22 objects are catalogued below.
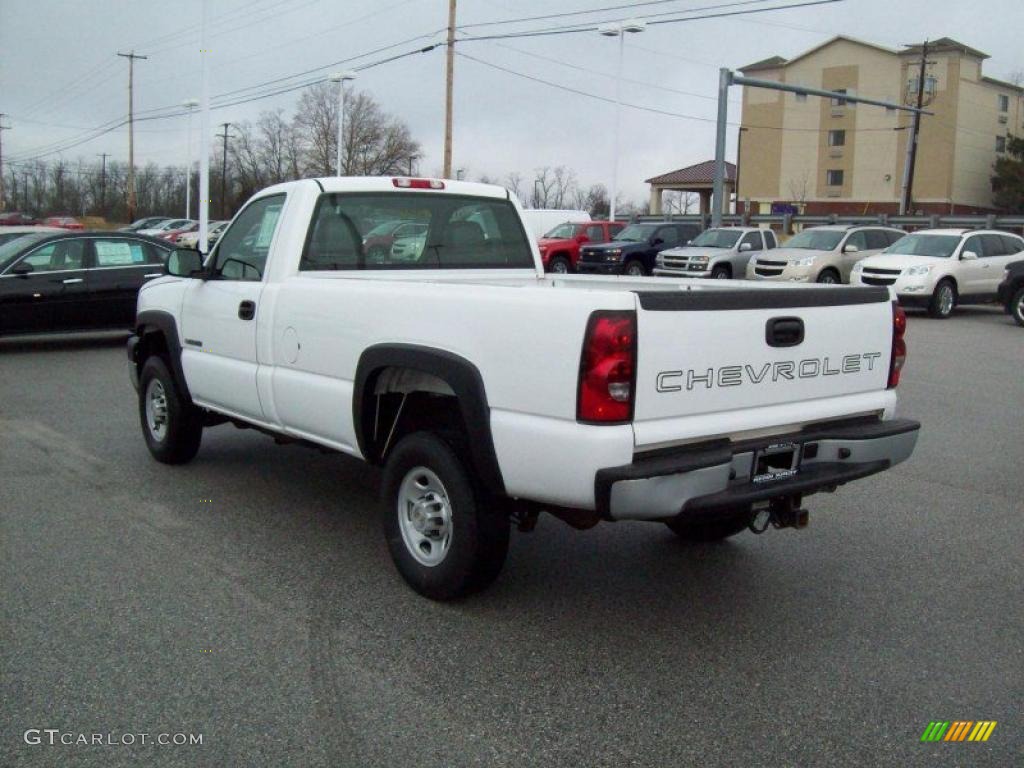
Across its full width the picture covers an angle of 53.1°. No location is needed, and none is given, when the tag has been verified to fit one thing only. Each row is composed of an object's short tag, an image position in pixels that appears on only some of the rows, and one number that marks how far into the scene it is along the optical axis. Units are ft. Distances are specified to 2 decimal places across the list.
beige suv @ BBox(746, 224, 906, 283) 77.87
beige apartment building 208.64
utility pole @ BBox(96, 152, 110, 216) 279.20
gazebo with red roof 232.94
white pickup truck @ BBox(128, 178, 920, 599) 12.62
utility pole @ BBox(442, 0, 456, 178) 113.39
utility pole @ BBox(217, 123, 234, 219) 225.02
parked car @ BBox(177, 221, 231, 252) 120.67
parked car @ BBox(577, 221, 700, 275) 96.23
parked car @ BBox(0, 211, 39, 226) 196.97
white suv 68.03
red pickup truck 104.06
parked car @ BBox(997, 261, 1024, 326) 64.34
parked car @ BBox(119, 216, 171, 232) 160.16
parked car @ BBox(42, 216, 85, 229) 182.38
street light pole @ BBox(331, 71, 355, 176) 131.34
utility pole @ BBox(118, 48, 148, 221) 218.18
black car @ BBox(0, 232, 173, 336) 44.55
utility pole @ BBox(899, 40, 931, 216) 156.97
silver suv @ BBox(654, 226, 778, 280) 87.76
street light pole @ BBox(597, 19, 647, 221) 116.57
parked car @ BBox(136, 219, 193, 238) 151.41
